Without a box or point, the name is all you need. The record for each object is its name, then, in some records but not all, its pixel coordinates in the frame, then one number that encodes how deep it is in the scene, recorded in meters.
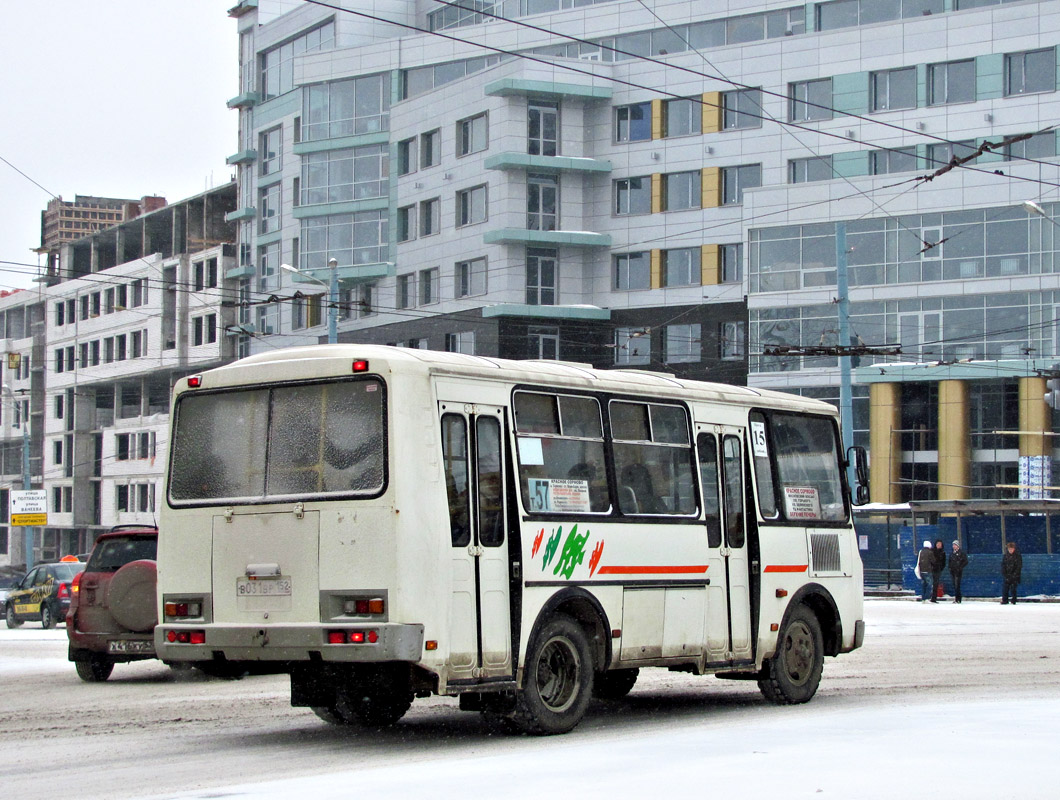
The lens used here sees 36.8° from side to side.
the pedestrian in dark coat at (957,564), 35.41
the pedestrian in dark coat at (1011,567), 34.44
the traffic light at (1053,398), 42.59
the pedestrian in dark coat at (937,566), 35.84
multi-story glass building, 53.69
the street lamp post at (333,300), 36.22
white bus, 10.50
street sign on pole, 56.72
